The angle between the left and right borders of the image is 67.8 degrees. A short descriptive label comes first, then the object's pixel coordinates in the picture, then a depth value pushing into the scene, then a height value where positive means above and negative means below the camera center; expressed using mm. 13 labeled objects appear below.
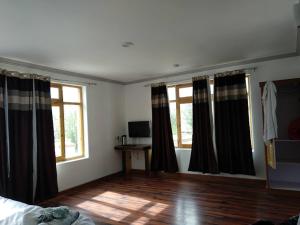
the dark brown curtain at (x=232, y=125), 4270 -144
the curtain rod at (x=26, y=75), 3448 +874
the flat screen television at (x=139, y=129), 5551 -161
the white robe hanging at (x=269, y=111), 3722 +85
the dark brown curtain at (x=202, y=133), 4617 -297
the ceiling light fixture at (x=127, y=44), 3021 +1093
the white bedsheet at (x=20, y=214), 1545 -656
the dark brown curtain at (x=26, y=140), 3389 -206
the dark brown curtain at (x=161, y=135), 5125 -318
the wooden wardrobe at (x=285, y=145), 3975 -537
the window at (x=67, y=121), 4388 +104
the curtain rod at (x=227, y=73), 4357 +922
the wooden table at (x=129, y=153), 5295 -758
